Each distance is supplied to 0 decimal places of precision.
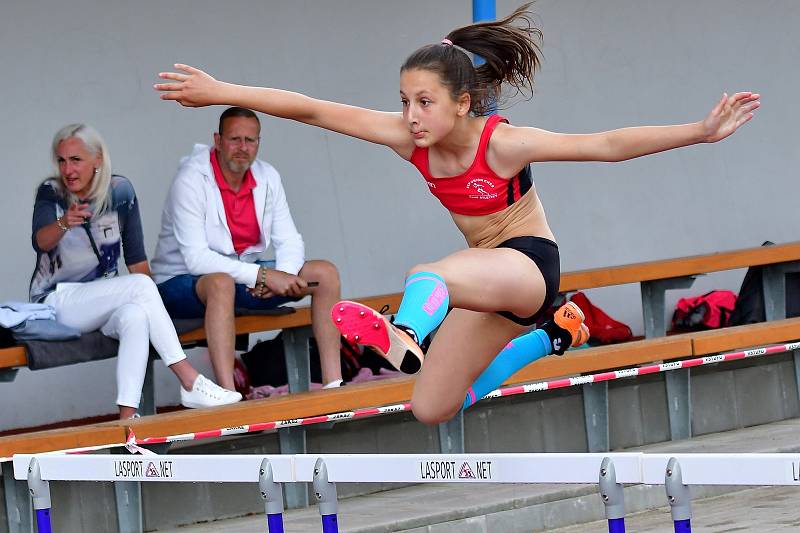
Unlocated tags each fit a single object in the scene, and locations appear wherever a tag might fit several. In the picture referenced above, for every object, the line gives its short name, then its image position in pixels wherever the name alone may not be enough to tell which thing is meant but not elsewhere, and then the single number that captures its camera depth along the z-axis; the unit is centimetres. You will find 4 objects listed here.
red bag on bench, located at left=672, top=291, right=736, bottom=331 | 2022
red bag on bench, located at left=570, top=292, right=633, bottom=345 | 1945
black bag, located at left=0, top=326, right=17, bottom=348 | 1377
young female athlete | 905
